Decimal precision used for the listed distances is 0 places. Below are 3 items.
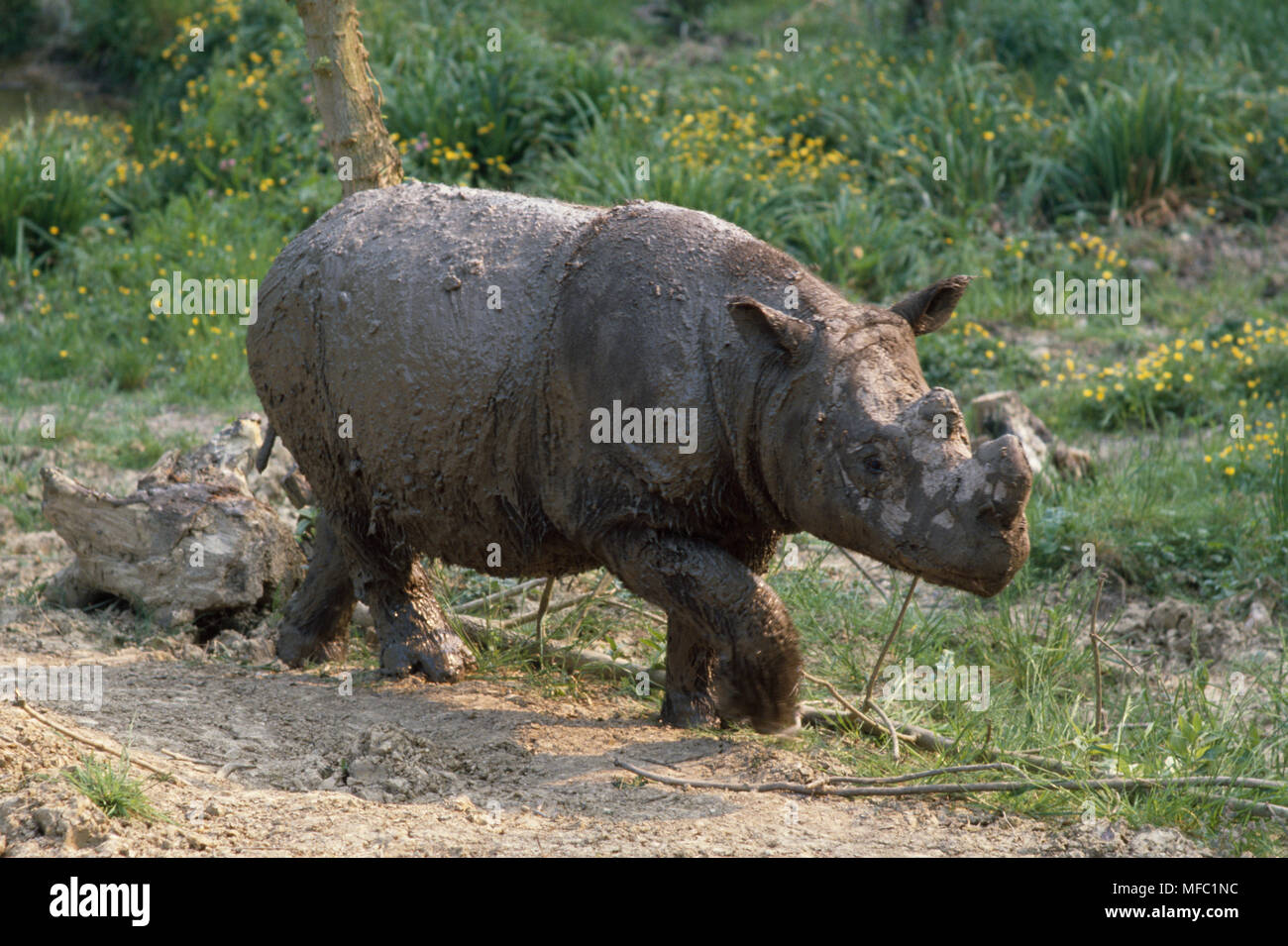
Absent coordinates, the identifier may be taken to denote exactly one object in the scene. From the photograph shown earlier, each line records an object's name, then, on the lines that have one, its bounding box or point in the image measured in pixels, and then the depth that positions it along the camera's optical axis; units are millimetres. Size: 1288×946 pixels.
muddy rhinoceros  8523
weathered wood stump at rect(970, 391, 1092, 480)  15187
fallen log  12242
